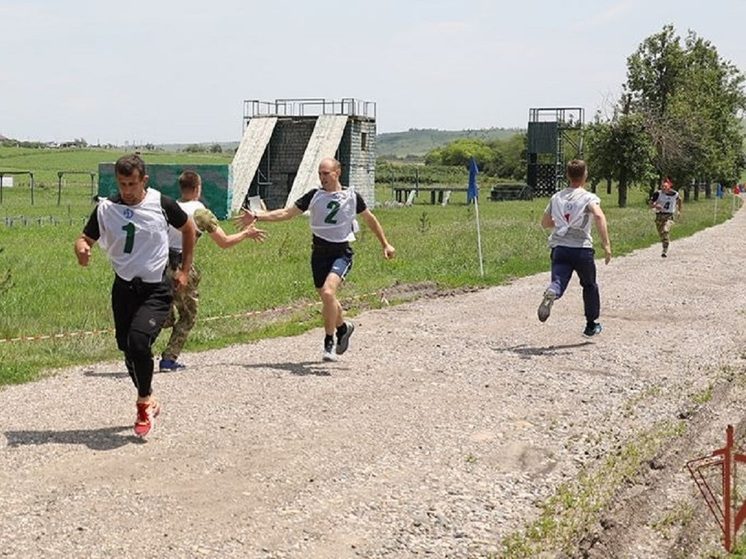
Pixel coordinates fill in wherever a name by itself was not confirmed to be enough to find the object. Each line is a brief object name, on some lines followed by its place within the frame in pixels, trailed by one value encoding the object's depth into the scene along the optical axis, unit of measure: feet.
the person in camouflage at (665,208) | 75.10
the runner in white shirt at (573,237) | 38.40
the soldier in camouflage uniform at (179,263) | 30.96
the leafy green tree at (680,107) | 190.60
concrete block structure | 179.63
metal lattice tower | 234.99
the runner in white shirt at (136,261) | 23.95
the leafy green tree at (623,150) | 179.73
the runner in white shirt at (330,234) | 33.22
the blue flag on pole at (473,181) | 64.90
